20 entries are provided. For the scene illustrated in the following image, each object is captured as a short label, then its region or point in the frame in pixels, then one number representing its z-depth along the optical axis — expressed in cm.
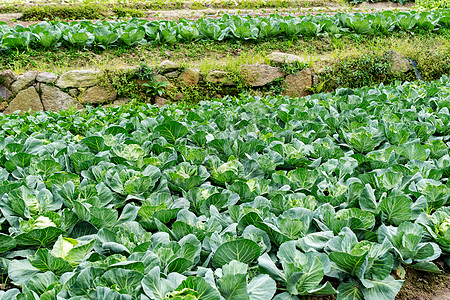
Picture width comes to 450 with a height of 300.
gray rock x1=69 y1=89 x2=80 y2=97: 623
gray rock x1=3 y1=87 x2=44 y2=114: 611
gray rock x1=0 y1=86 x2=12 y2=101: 610
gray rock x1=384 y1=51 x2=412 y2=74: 721
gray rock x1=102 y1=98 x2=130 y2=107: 642
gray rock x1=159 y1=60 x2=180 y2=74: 653
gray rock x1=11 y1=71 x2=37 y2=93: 606
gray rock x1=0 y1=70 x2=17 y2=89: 606
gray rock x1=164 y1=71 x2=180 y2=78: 659
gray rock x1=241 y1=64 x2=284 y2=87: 677
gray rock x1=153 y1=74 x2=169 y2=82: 650
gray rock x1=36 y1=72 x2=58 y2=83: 611
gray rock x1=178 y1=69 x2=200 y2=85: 661
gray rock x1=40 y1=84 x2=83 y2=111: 615
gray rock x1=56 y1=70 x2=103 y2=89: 618
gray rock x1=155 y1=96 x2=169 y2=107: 654
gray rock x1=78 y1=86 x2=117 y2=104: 631
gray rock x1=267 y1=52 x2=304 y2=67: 693
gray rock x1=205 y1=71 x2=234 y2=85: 669
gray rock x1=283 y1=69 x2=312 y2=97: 693
